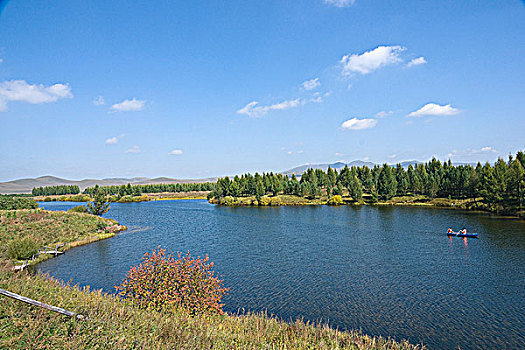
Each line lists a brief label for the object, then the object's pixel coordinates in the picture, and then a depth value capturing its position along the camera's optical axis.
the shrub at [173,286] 13.35
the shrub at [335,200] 95.62
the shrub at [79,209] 60.48
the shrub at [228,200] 107.69
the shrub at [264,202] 102.49
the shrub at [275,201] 102.06
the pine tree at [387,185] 92.56
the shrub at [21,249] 28.59
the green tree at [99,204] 61.69
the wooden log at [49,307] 7.14
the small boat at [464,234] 38.94
